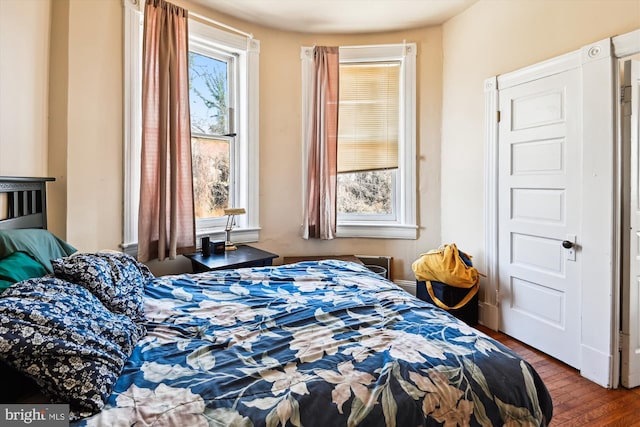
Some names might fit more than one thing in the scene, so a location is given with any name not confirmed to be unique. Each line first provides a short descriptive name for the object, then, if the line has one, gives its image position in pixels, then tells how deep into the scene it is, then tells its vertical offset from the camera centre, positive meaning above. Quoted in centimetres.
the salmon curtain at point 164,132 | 250 +57
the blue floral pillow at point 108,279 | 128 -28
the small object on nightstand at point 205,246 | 272 -30
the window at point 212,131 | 301 +69
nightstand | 249 -38
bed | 86 -47
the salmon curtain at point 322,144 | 333 +63
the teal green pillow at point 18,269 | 115 -22
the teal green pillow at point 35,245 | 134 -15
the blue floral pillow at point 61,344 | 84 -36
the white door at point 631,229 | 196 -10
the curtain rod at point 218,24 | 285 +159
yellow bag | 280 -51
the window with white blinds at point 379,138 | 343 +72
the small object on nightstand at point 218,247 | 279 -31
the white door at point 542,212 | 222 -1
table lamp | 287 -14
